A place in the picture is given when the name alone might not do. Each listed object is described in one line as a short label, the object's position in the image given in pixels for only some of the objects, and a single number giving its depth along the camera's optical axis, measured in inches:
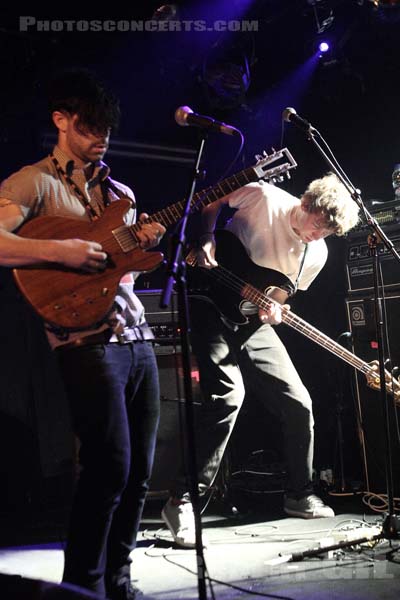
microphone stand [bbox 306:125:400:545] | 123.4
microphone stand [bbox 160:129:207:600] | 83.0
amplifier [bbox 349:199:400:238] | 175.0
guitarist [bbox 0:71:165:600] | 89.7
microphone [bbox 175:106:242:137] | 100.7
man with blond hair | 151.2
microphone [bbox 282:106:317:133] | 123.3
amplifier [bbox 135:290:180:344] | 171.6
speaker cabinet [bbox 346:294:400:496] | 172.4
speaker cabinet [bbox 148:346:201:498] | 169.9
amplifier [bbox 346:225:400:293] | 173.3
